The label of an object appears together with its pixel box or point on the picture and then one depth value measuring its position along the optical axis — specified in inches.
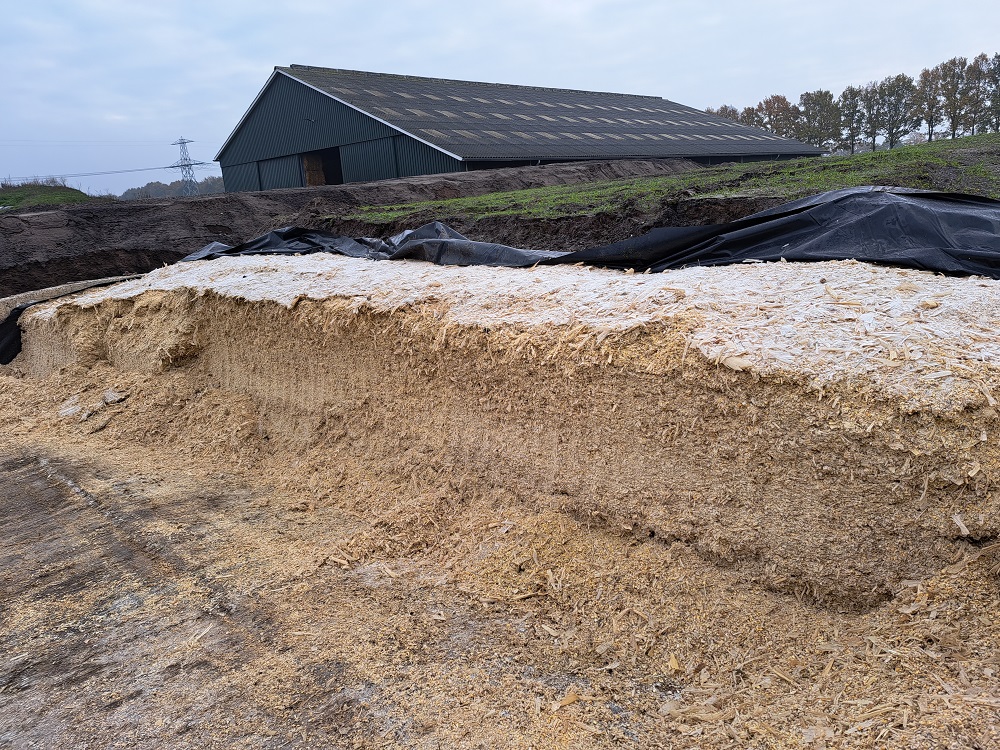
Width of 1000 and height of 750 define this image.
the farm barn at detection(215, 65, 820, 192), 971.9
